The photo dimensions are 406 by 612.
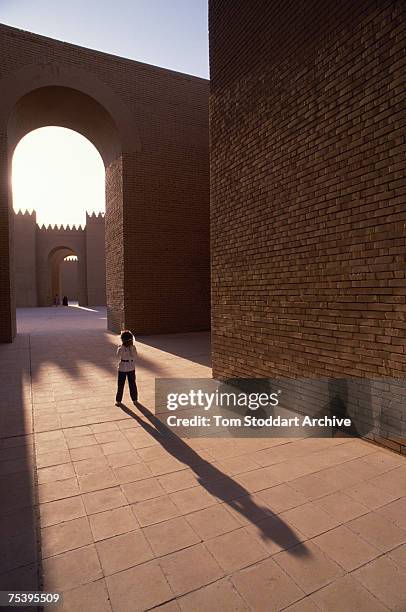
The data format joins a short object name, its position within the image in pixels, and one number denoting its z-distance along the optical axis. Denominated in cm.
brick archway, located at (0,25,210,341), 1276
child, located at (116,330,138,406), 582
